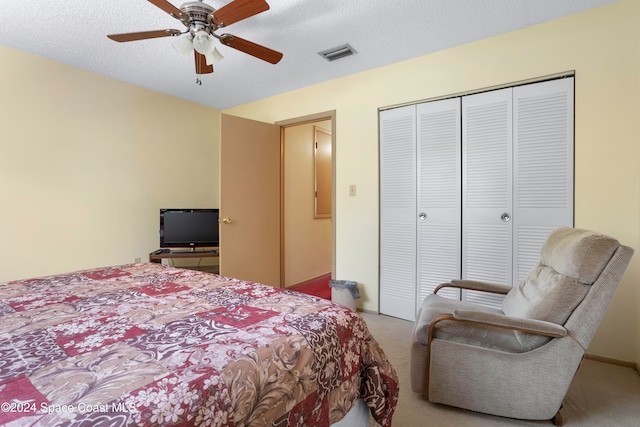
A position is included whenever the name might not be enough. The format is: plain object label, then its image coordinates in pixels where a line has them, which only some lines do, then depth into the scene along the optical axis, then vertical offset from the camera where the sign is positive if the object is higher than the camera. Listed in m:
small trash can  3.16 -0.92
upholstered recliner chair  1.49 -0.72
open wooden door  3.41 +0.03
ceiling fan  1.77 +1.10
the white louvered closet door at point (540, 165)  2.33 +0.28
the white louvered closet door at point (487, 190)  2.55 +0.11
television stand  3.45 -0.58
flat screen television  3.63 -0.29
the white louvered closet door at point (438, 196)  2.78 +0.06
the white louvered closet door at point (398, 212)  3.00 -0.09
